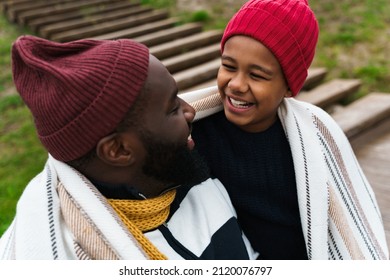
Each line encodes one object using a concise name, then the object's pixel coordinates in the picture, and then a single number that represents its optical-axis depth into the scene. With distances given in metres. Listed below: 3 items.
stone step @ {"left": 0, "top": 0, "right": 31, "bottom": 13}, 5.57
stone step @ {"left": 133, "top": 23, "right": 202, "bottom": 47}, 4.60
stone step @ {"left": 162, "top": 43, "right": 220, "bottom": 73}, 4.13
